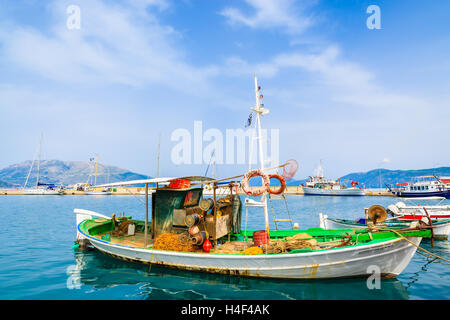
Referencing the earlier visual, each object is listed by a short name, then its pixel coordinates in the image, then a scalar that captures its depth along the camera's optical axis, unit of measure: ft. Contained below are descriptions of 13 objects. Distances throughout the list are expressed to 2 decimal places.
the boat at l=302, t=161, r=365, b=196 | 242.58
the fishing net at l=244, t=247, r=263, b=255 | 31.35
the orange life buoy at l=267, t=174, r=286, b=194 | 33.76
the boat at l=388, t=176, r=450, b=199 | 184.90
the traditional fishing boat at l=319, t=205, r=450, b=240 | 53.10
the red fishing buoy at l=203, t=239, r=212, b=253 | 33.62
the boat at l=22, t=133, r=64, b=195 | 256.32
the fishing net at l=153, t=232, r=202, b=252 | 34.06
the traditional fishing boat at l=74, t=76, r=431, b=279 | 28.43
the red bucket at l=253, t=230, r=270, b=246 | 33.65
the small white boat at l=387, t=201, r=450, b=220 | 67.10
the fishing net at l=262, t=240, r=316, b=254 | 31.35
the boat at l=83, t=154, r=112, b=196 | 261.65
